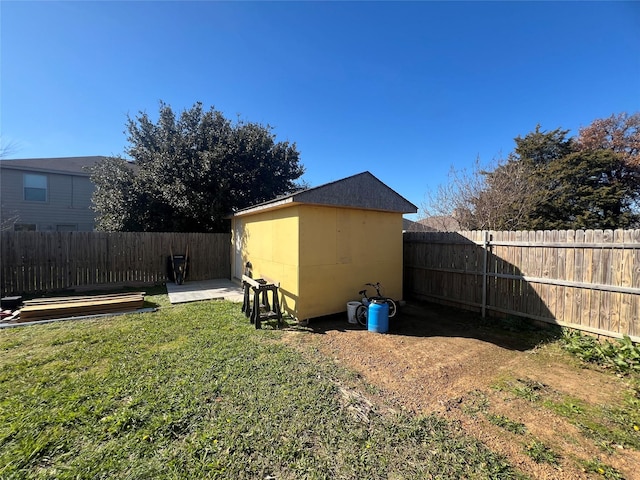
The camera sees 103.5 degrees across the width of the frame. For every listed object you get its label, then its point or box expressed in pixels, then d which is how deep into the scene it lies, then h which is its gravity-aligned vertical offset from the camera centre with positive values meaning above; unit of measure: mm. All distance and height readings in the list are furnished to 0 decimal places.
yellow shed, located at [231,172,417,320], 5215 -254
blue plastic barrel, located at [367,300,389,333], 4914 -1655
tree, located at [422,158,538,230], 10977 +1653
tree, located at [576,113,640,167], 16281 +6619
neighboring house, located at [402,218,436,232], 20366 +535
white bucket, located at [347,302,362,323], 5398 -1694
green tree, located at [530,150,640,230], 16031 +2554
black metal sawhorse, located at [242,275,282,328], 5119 -1639
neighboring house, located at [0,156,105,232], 12992 +1892
